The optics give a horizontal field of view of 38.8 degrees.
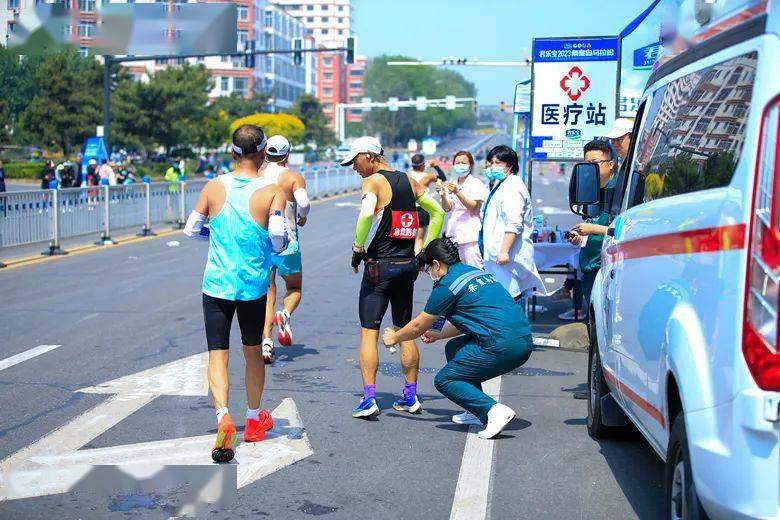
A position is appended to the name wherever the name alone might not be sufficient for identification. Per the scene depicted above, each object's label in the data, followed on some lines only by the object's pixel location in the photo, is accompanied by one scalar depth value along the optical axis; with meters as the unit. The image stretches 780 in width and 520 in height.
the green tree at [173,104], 63.38
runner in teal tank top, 6.52
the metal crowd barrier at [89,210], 18.56
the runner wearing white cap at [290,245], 9.08
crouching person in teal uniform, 7.02
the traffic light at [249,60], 41.50
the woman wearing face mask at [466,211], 11.60
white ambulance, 3.61
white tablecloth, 11.80
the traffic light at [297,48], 45.34
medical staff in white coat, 9.69
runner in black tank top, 7.54
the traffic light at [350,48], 42.57
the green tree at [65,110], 49.94
